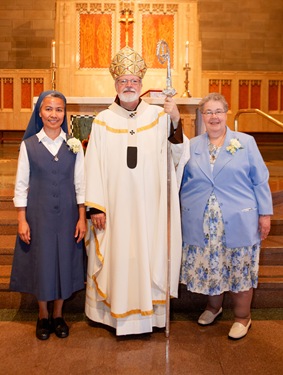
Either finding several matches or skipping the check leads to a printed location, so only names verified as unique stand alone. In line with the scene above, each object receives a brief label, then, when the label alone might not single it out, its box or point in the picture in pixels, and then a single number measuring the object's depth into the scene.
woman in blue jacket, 3.51
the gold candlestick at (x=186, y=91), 6.49
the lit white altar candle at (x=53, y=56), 6.58
